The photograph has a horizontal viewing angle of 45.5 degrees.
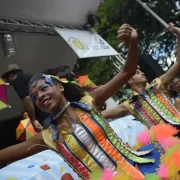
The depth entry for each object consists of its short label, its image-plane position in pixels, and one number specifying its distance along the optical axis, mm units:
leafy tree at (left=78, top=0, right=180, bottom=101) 7075
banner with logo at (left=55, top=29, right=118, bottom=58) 4199
